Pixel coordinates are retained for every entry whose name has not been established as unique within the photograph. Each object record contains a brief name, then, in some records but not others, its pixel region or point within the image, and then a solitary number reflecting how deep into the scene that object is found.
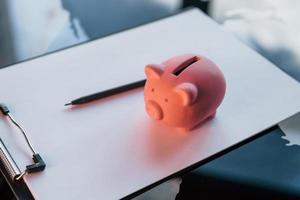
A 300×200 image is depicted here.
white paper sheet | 0.75
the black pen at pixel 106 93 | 0.83
